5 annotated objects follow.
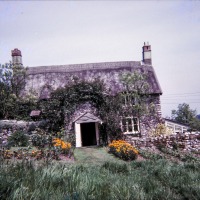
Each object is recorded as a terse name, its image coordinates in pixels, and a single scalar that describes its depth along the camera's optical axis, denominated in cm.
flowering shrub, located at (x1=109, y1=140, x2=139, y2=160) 1319
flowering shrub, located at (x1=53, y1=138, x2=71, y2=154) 1276
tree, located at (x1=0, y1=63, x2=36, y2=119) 1983
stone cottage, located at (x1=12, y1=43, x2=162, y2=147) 2205
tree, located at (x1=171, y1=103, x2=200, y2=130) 4129
